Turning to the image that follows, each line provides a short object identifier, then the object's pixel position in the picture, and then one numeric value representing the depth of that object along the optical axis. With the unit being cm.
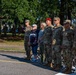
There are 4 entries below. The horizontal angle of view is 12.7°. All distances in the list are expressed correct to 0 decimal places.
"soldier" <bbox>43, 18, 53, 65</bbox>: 1362
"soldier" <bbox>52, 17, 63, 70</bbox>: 1273
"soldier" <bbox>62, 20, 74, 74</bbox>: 1193
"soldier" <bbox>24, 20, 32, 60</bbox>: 1556
